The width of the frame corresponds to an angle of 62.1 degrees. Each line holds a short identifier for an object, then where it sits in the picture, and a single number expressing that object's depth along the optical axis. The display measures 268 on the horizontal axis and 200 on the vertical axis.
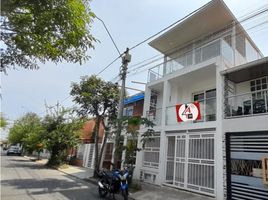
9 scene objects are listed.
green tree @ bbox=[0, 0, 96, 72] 3.12
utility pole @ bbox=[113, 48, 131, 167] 10.97
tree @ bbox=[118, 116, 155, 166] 10.74
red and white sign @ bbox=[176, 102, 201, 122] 10.50
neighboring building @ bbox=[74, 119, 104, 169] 20.15
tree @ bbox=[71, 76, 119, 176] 14.41
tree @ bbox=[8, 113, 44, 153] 22.58
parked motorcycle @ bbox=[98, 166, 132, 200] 8.08
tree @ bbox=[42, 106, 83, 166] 20.00
